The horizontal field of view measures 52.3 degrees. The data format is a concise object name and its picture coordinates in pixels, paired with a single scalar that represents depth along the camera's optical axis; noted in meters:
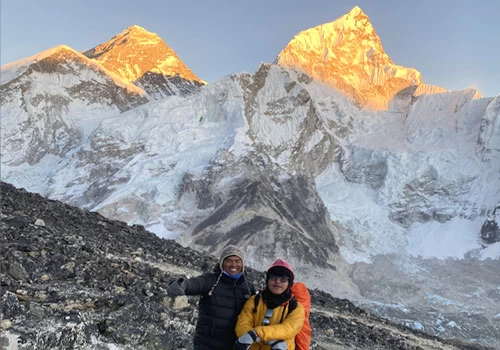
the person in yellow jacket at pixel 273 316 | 5.45
